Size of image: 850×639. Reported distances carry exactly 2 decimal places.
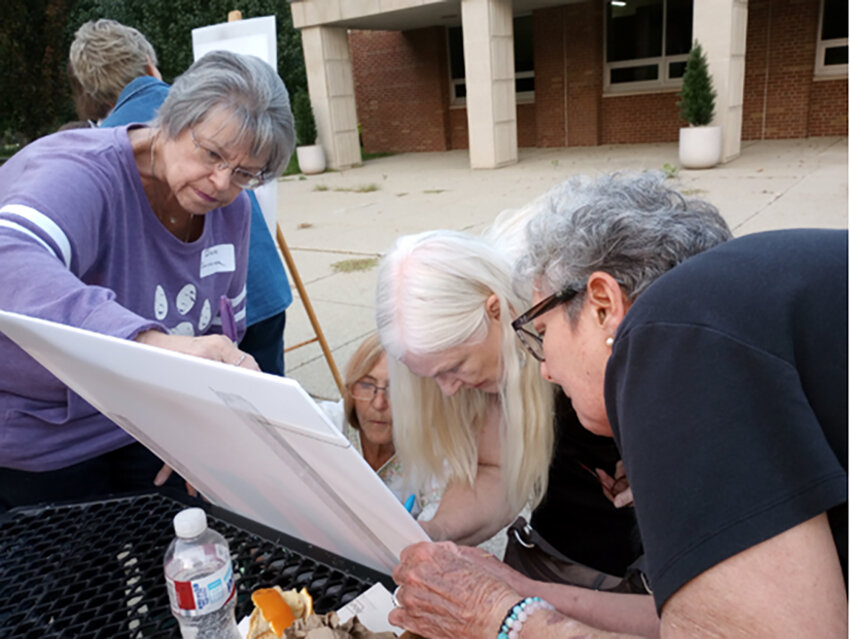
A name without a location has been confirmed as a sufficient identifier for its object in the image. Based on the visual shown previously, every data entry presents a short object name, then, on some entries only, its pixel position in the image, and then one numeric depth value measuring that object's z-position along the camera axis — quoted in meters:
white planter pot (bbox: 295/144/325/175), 14.52
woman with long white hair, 1.66
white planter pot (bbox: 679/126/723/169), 10.37
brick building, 12.21
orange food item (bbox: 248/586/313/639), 1.07
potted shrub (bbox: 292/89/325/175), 14.25
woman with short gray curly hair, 0.70
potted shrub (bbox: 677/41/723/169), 10.18
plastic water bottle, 1.07
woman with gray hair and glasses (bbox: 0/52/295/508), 1.48
